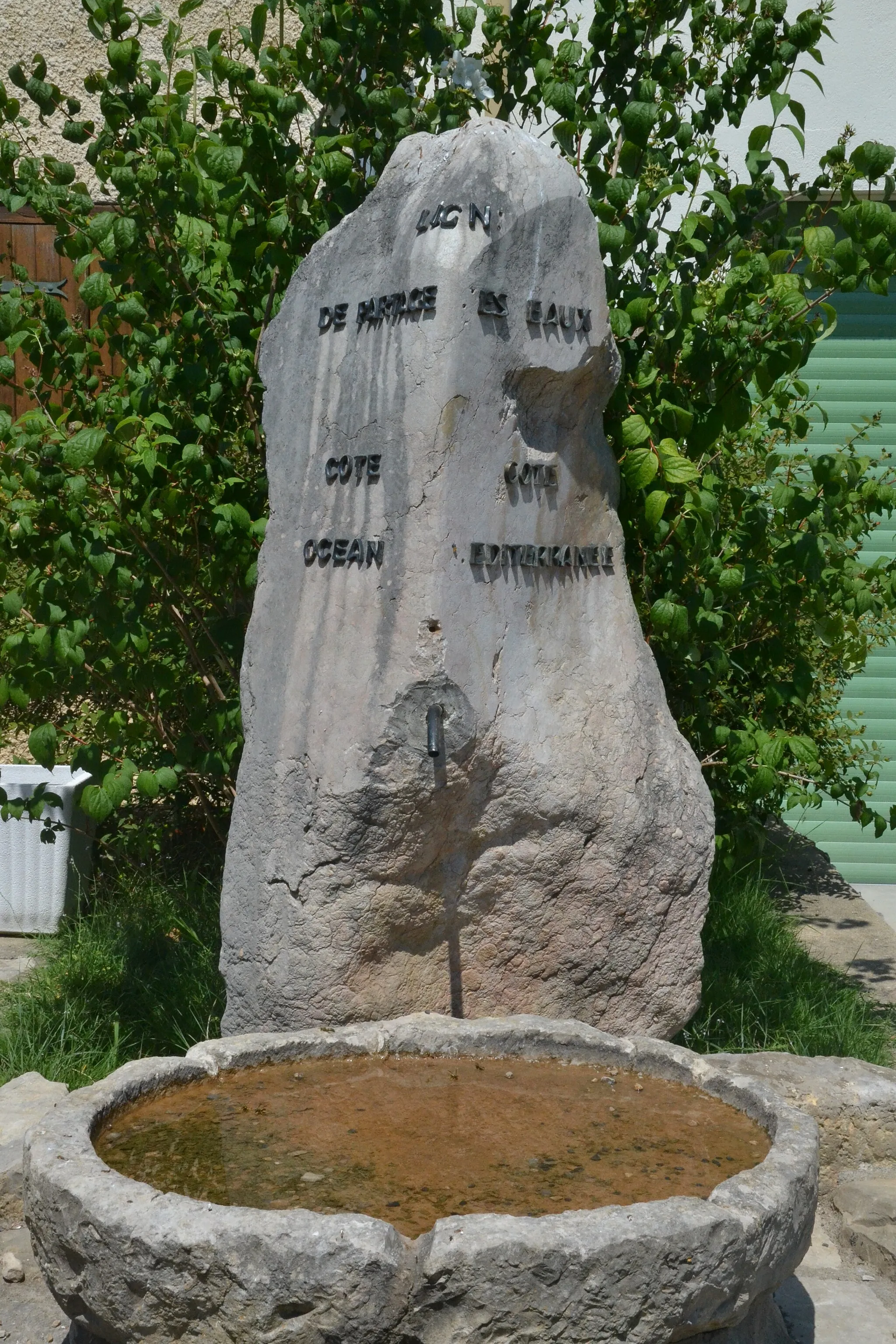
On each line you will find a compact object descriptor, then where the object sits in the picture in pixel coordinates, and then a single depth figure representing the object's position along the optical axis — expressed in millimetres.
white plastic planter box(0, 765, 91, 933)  5102
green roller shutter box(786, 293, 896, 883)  6742
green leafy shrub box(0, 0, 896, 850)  3717
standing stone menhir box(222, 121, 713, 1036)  3152
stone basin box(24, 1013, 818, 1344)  1990
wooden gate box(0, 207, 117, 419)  6656
